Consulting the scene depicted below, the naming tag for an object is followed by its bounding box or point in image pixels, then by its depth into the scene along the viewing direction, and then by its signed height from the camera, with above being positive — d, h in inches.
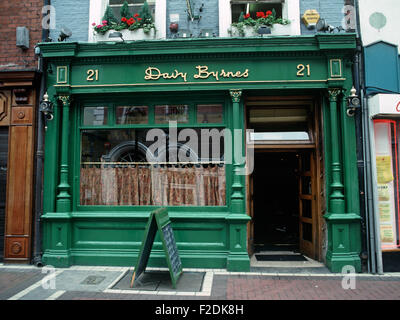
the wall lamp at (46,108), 255.6 +64.5
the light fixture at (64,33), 260.4 +127.3
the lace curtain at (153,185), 263.7 -0.4
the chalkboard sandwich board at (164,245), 206.4 -41.6
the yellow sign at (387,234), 248.7 -41.0
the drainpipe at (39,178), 260.1 +6.8
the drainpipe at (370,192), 239.5 -7.2
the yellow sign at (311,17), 262.7 +139.6
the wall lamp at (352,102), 242.8 +63.4
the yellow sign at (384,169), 250.8 +11.0
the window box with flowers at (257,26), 262.1 +132.9
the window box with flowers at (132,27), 268.2 +135.5
